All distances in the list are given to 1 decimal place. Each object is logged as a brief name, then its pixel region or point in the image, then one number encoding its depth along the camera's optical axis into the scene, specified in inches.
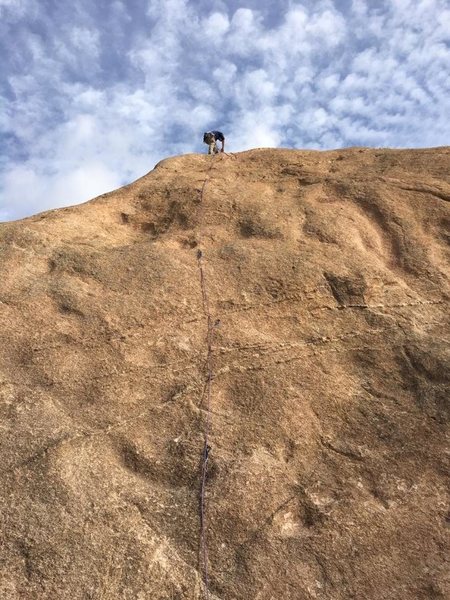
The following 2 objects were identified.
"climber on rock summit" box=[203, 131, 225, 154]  597.9
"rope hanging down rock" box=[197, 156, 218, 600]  232.5
